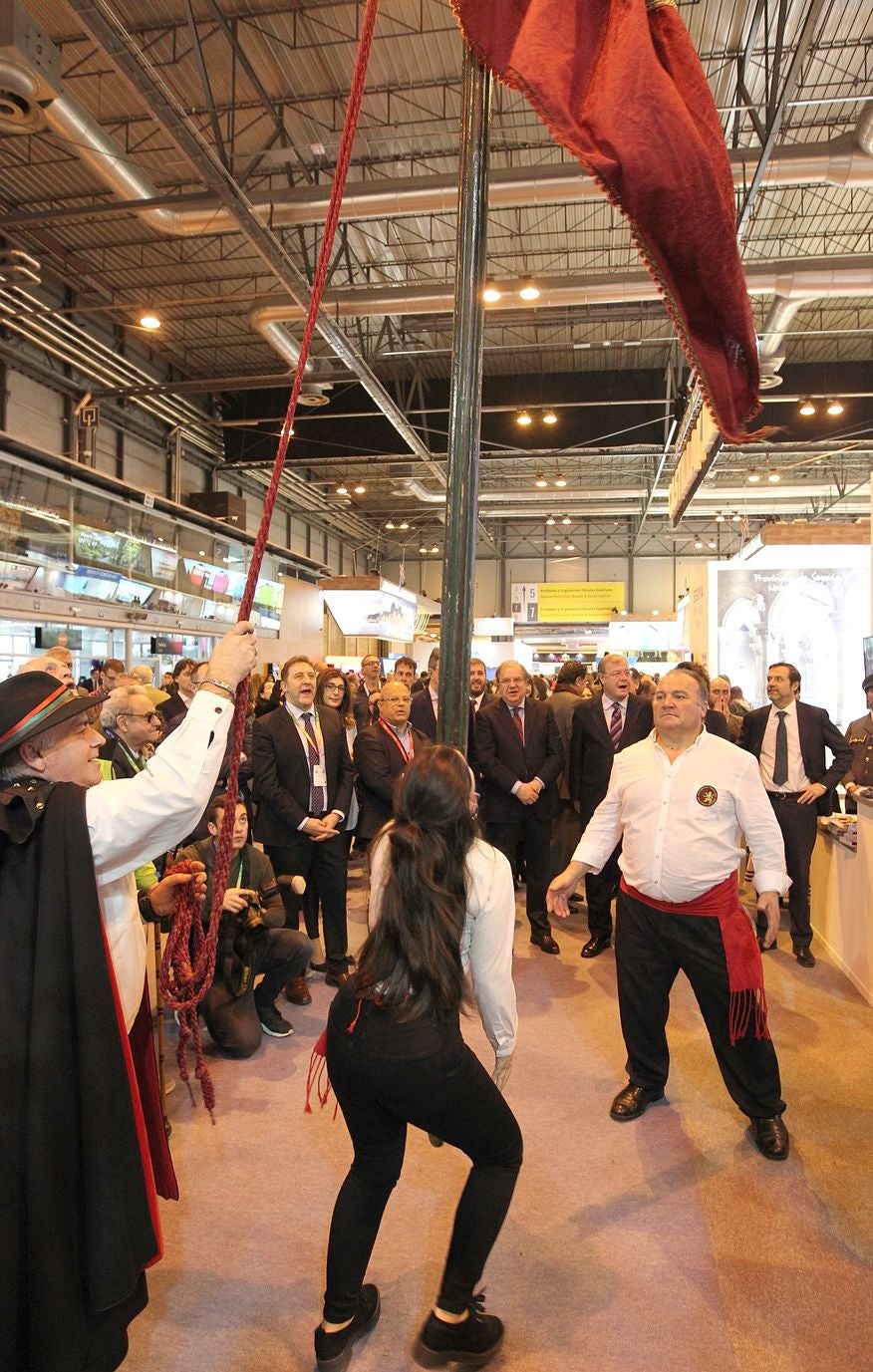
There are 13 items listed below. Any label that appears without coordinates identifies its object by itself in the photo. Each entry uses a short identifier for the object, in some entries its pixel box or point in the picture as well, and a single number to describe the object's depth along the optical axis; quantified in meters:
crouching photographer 3.41
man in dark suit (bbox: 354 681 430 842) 4.53
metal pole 1.62
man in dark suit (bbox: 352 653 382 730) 7.53
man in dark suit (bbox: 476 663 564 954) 5.05
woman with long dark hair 1.67
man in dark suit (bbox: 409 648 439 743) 5.73
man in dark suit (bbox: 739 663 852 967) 4.76
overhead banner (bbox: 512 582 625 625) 21.47
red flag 1.36
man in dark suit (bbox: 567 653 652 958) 4.95
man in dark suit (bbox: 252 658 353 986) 4.15
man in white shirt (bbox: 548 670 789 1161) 2.73
